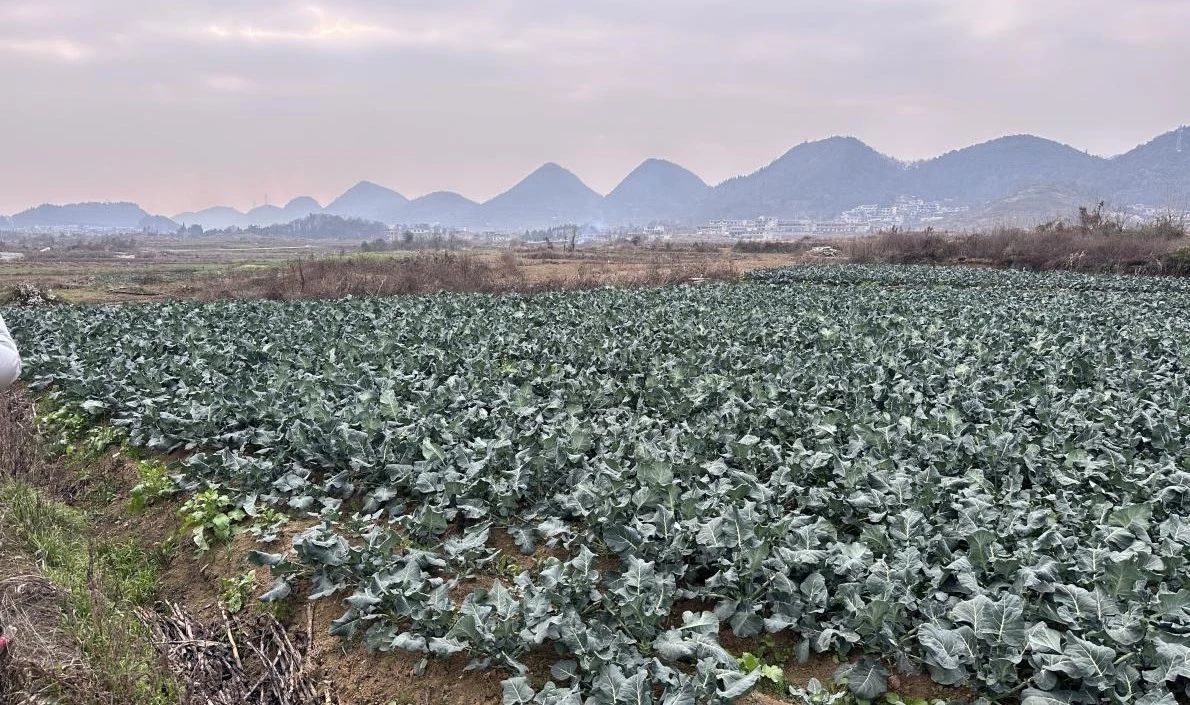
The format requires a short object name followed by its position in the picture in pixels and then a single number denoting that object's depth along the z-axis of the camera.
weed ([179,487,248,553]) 5.34
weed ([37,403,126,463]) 7.88
